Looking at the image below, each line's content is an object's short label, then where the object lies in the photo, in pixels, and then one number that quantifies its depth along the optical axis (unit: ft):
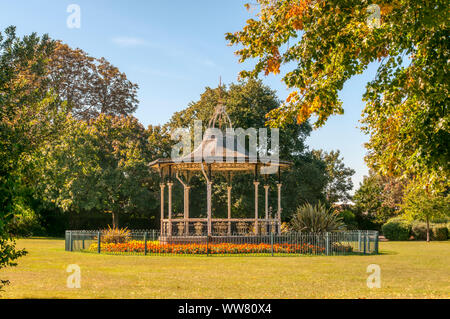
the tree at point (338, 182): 218.18
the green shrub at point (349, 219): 156.97
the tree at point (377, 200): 166.91
